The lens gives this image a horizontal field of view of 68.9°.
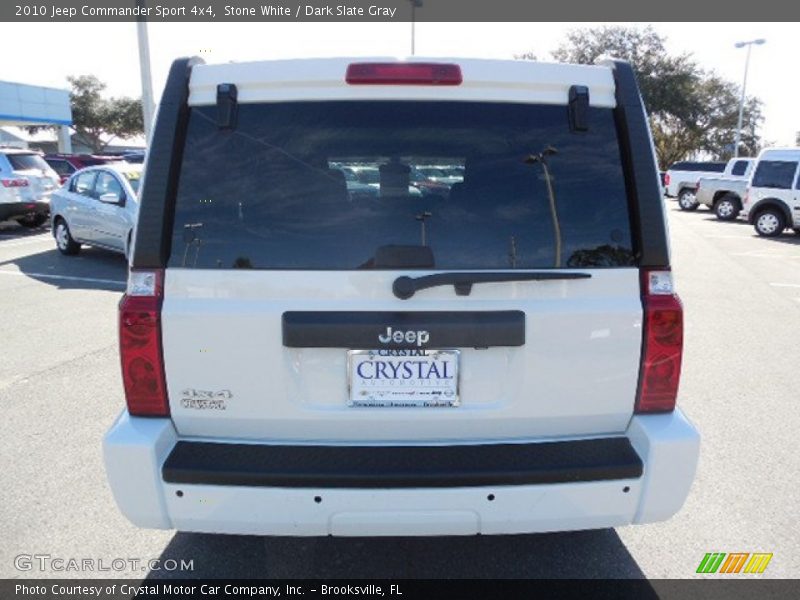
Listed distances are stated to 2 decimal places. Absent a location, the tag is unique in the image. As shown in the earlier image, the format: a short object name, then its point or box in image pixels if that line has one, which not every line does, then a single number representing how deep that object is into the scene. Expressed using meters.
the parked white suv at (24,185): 14.34
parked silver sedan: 9.79
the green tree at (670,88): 41.19
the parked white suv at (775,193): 16.19
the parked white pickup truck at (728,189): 20.95
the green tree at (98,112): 58.00
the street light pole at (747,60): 35.14
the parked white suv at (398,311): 2.15
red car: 20.84
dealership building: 32.53
